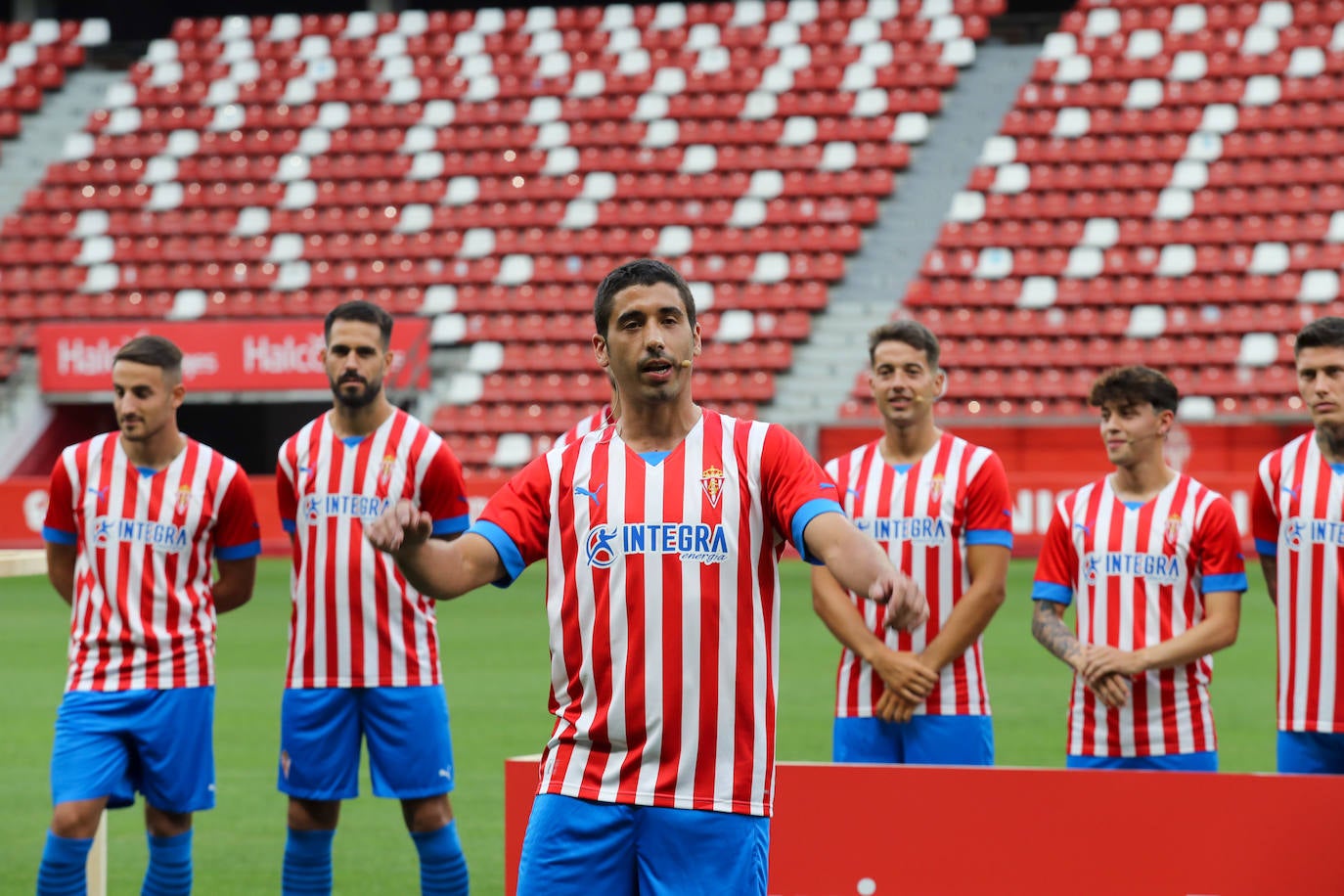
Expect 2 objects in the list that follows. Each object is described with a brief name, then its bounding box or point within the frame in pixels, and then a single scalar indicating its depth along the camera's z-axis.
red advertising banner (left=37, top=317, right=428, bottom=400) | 41.59
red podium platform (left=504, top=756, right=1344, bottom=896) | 8.63
